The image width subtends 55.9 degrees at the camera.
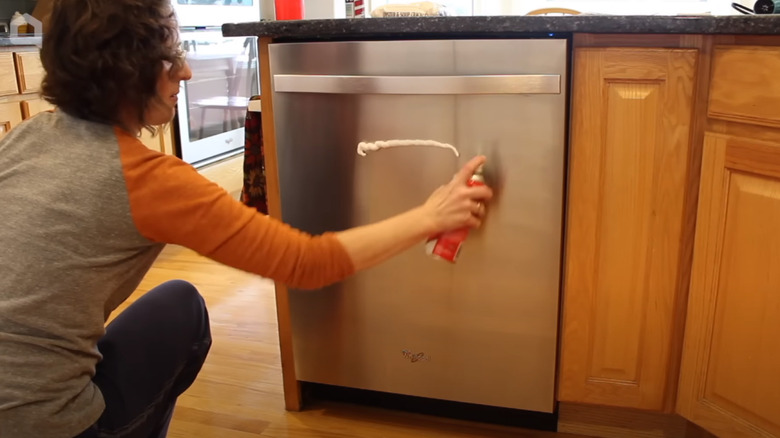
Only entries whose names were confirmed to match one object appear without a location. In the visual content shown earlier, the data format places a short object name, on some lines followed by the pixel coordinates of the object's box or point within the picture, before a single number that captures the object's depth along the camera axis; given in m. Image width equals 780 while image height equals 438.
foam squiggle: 1.40
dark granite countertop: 1.21
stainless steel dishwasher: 1.35
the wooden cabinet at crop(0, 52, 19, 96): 2.24
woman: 0.88
